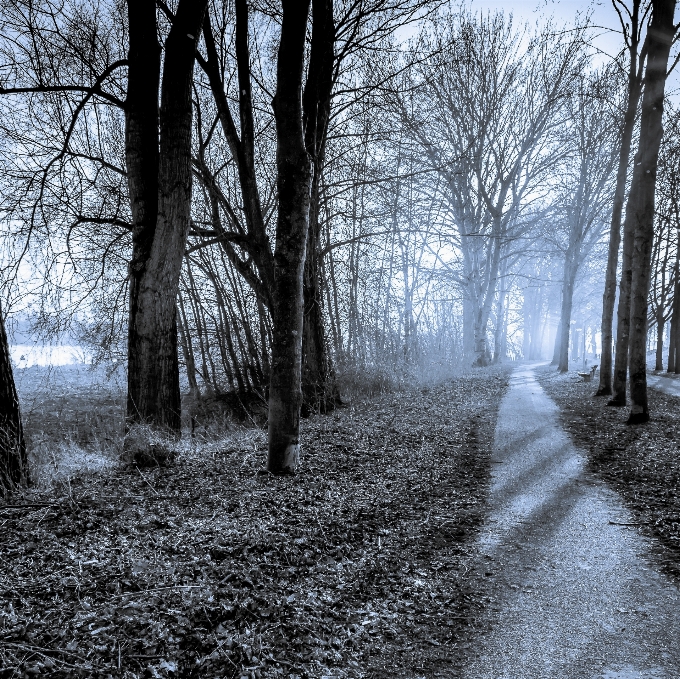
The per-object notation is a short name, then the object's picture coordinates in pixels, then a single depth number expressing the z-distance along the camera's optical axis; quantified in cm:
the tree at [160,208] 710
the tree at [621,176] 1138
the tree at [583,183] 1966
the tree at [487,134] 1970
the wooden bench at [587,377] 1793
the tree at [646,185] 890
